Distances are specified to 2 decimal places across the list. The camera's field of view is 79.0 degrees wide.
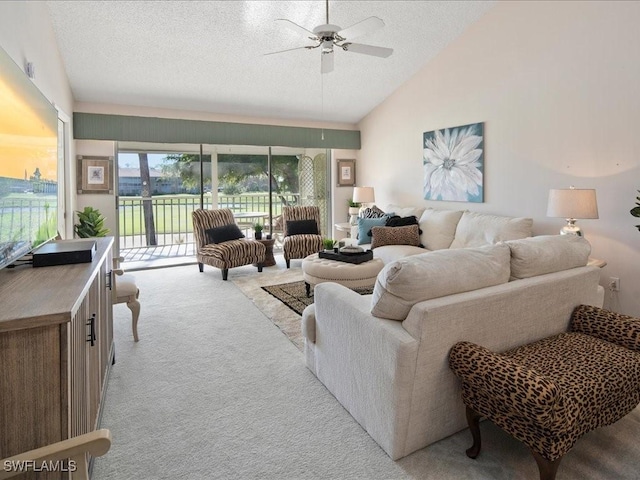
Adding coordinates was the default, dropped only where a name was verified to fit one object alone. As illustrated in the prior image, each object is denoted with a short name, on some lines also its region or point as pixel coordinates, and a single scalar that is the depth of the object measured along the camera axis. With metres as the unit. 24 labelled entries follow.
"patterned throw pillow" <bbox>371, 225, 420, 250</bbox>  5.09
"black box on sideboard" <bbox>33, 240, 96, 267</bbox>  1.80
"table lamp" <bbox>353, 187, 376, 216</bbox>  6.50
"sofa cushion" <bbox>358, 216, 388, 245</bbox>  5.50
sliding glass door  6.48
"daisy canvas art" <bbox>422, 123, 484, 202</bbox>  4.91
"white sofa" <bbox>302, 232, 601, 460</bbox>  1.69
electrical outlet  3.55
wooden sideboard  1.11
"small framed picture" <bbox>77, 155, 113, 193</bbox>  5.55
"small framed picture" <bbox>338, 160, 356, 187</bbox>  7.44
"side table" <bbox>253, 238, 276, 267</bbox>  5.84
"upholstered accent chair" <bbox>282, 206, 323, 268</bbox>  5.78
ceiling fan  3.03
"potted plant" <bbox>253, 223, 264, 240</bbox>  5.78
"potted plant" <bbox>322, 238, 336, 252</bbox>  4.65
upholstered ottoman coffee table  3.86
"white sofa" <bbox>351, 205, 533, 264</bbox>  4.17
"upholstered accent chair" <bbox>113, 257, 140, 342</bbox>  2.99
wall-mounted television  1.49
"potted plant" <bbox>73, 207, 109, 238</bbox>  5.00
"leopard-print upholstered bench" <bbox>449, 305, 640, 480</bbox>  1.44
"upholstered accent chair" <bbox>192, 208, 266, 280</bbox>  5.21
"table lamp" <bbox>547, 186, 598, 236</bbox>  3.35
